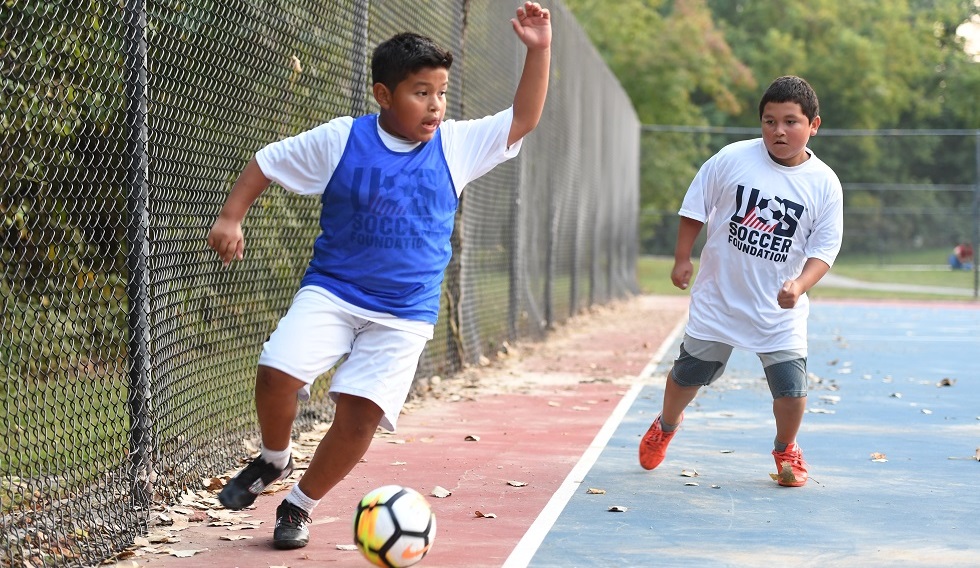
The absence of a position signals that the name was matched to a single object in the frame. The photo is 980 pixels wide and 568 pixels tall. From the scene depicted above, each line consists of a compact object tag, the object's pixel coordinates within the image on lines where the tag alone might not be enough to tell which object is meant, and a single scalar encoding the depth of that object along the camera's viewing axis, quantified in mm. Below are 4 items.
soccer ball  8800
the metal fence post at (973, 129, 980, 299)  50428
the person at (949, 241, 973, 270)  67928
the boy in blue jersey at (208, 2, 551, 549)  9389
